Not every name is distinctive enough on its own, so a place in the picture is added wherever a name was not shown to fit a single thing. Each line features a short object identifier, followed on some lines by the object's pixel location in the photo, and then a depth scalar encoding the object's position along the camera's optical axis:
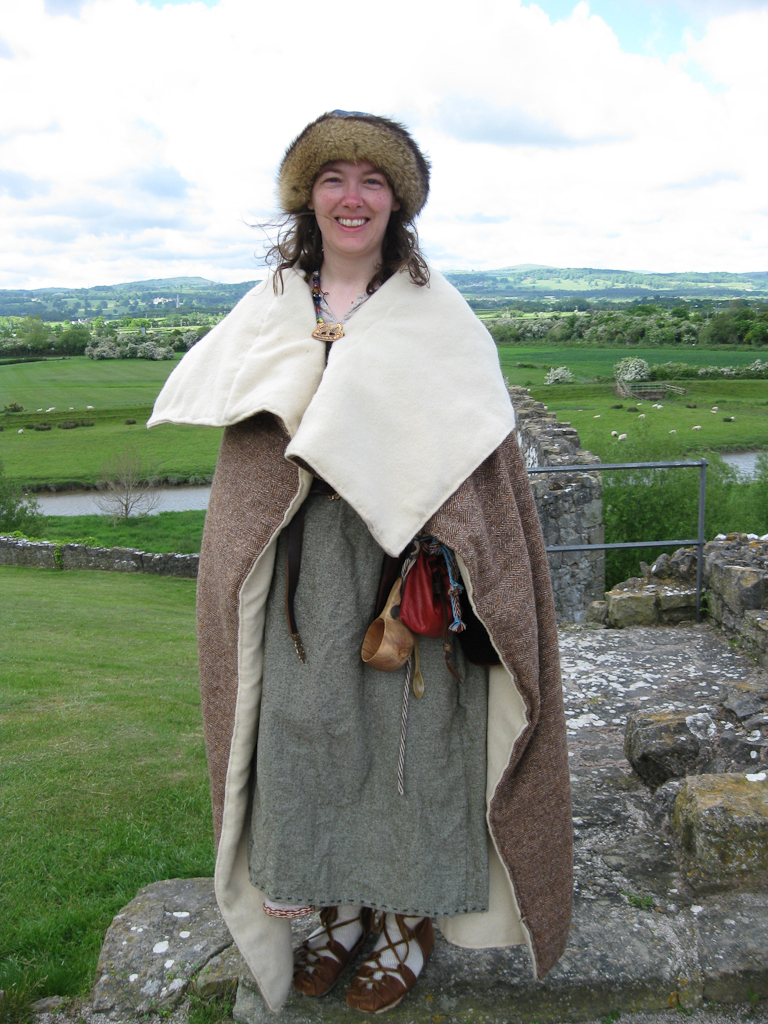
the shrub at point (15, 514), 33.69
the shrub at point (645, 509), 15.70
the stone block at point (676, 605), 5.40
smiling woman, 2.00
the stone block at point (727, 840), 2.42
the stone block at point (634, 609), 5.40
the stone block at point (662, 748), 3.11
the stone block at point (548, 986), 2.14
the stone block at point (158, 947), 2.20
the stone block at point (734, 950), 2.16
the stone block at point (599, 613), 5.71
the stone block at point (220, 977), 2.22
